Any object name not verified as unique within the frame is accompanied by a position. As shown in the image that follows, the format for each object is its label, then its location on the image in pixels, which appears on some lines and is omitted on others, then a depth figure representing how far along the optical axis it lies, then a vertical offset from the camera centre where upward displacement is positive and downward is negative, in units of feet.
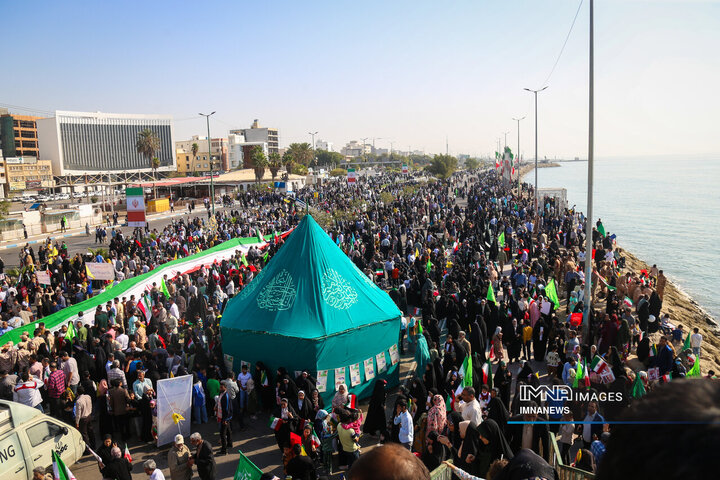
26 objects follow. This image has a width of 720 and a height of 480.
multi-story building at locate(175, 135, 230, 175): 419.33 +15.02
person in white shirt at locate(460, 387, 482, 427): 23.30 -10.64
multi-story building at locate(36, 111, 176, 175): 333.62 +26.30
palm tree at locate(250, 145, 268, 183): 212.02 +4.94
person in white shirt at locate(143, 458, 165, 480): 21.52 -12.04
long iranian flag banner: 44.50 -11.03
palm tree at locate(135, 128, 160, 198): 266.77 +17.53
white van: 24.39 -12.66
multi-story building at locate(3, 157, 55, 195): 262.06 +3.74
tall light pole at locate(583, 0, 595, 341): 43.24 -1.33
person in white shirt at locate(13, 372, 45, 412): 31.53 -12.54
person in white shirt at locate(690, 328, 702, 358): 39.11 -13.43
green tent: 34.86 -10.00
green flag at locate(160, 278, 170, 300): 54.26 -11.44
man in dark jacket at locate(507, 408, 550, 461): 21.72 -11.52
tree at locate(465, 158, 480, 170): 486.34 +5.54
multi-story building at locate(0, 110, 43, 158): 305.53 +28.00
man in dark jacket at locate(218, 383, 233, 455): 30.37 -14.11
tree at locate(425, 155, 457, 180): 245.10 +2.21
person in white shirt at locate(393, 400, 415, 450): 25.21 -12.22
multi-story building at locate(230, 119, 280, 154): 515.91 +40.53
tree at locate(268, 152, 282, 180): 212.43 +4.33
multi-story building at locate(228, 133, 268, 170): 409.57 +21.51
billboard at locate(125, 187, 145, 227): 74.08 -3.90
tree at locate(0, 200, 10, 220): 110.32 -5.24
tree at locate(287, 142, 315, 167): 309.42 +13.42
